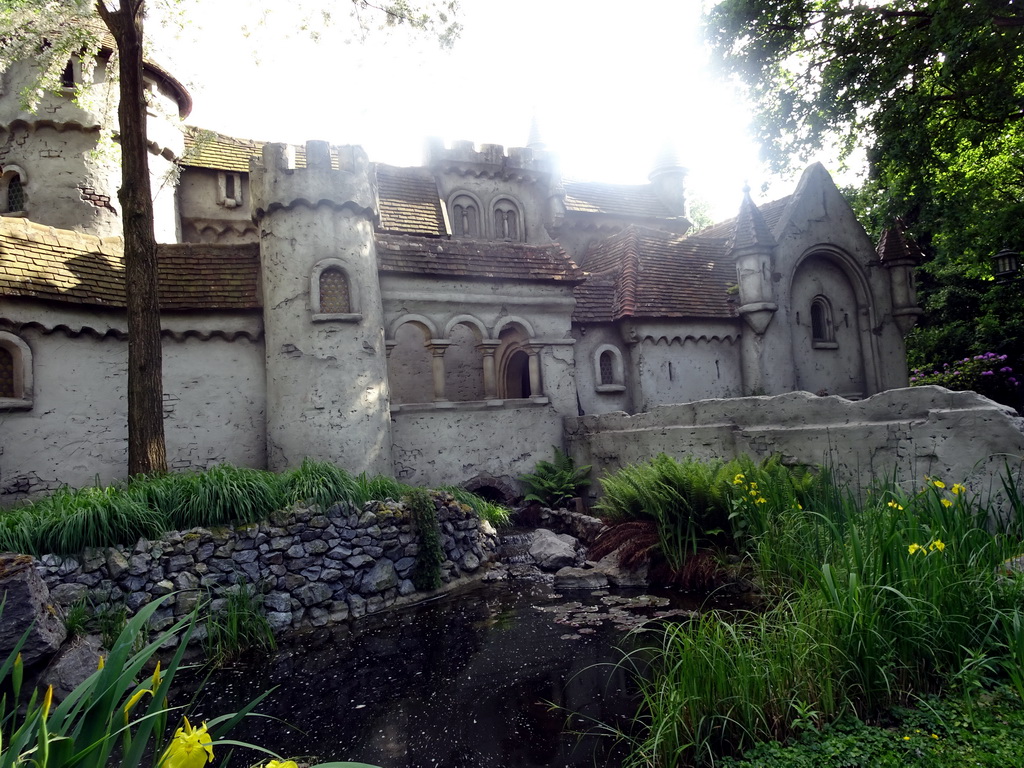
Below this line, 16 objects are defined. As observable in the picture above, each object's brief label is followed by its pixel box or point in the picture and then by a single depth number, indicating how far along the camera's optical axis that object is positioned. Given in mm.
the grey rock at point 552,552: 10422
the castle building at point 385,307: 11477
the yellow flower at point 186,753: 1743
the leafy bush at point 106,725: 1785
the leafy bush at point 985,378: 17812
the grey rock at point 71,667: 5734
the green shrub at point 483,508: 11812
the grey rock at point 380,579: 8836
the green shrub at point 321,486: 8938
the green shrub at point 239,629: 7254
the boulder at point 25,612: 5512
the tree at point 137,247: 9438
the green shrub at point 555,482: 13891
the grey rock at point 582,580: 9086
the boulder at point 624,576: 8953
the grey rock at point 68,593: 6871
